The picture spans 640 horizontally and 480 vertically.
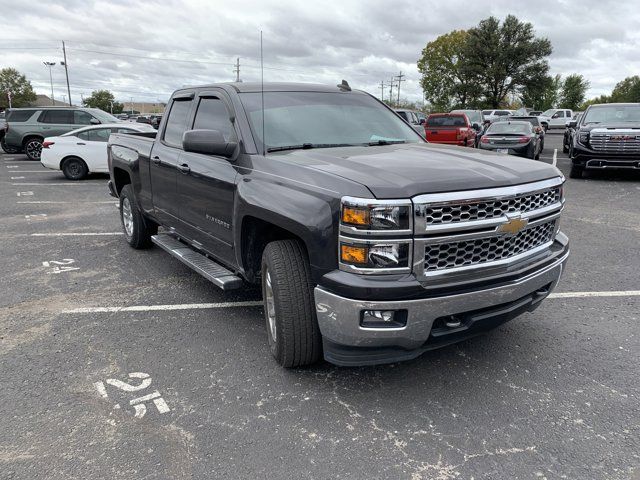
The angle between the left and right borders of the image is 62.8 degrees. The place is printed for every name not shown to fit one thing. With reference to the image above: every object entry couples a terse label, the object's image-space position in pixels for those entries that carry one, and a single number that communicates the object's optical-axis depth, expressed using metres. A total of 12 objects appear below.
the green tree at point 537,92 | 57.16
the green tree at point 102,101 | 116.12
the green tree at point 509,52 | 56.47
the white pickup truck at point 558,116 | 36.84
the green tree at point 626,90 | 83.56
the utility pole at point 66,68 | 69.31
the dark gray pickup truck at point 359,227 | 2.78
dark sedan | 14.97
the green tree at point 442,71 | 66.25
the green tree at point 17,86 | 103.56
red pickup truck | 17.98
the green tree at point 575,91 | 84.88
